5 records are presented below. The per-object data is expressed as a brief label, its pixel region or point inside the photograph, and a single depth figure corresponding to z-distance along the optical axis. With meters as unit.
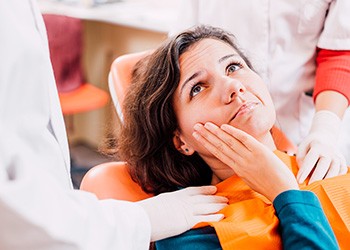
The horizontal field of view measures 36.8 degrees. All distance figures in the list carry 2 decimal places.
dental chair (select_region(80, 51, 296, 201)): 1.50
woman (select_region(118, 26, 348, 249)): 1.23
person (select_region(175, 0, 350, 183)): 1.64
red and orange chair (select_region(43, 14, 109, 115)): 3.34
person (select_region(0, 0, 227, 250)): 0.82
